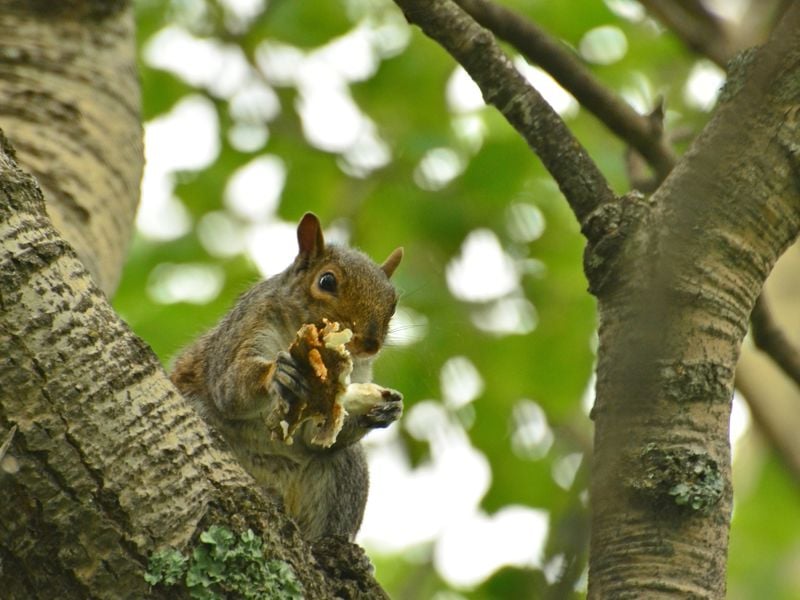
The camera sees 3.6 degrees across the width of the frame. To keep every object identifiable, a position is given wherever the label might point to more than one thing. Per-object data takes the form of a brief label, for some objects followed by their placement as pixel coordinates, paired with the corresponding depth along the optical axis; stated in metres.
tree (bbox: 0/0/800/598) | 5.81
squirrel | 6.09
